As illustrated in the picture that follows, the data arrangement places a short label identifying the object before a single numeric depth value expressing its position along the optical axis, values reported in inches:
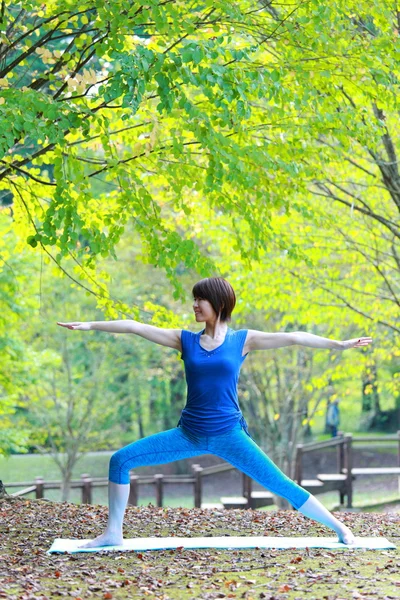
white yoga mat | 452.7
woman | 433.9
